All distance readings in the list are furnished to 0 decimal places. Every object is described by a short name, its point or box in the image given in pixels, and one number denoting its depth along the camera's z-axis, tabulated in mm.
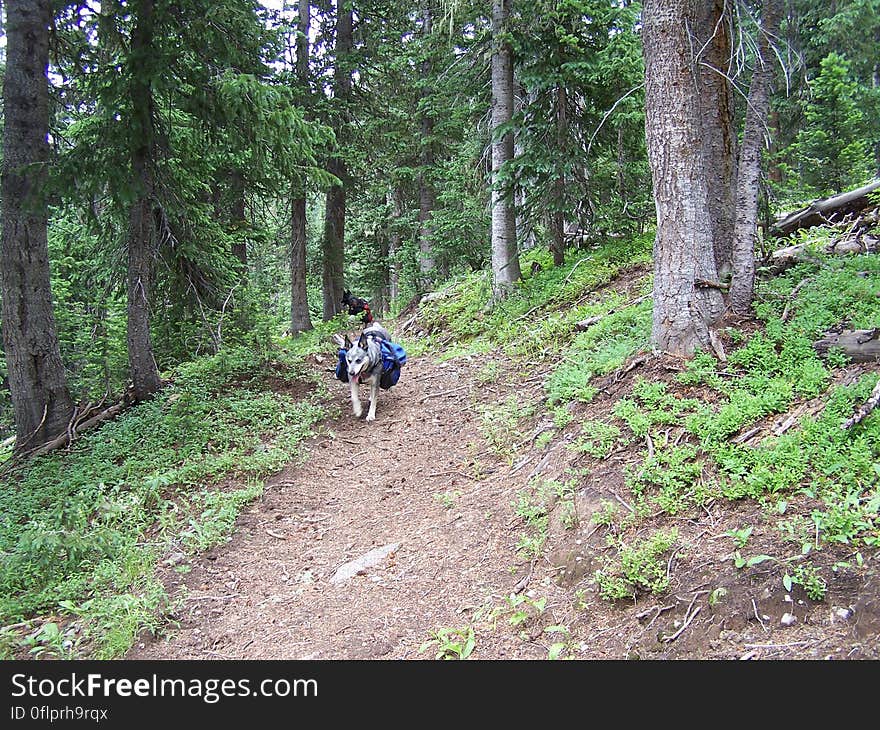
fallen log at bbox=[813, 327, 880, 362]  5221
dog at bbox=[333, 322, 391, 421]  9773
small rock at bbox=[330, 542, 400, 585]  5388
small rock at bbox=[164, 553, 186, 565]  5684
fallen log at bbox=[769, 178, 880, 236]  9328
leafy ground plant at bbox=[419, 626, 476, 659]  4008
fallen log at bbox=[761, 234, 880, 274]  7898
